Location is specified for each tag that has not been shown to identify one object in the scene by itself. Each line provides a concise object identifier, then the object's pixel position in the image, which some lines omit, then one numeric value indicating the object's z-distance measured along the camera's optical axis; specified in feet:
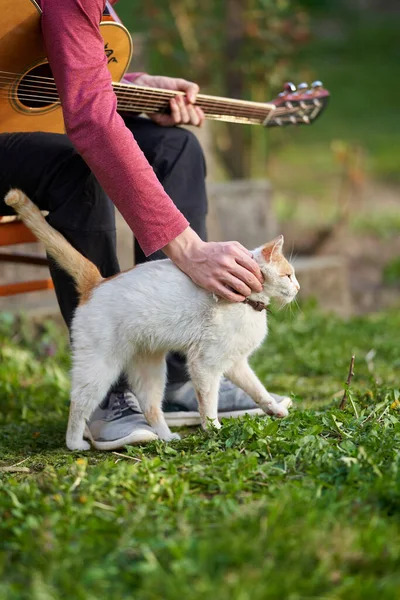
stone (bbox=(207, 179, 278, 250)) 17.08
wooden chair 8.82
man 7.23
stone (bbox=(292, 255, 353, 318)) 16.05
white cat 7.52
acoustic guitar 7.77
